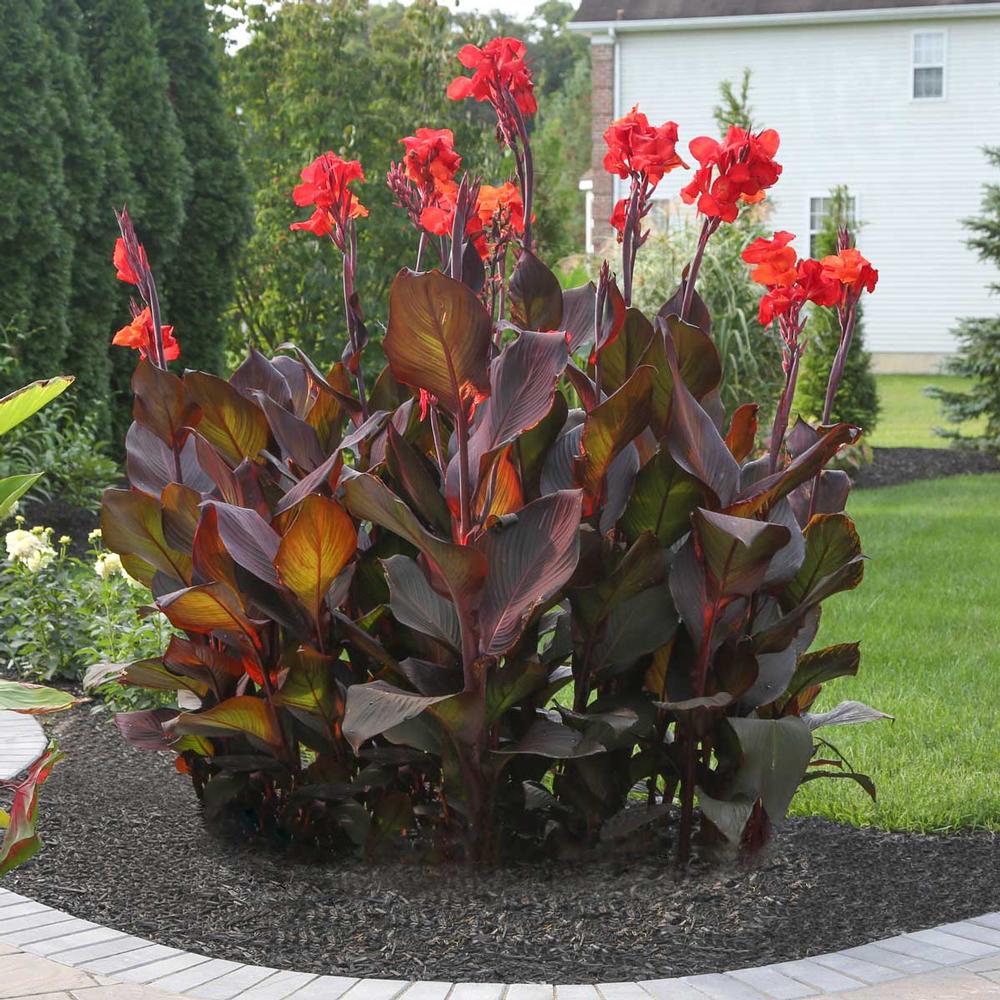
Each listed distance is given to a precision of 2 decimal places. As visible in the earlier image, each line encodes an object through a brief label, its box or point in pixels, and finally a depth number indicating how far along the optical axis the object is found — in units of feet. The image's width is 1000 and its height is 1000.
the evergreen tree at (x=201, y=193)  30.53
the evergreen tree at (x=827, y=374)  38.38
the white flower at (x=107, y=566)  15.01
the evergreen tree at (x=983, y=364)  38.88
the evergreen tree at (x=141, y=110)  27.94
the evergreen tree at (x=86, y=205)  25.70
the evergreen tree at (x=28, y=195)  24.13
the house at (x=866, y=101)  69.56
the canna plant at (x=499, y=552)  8.64
